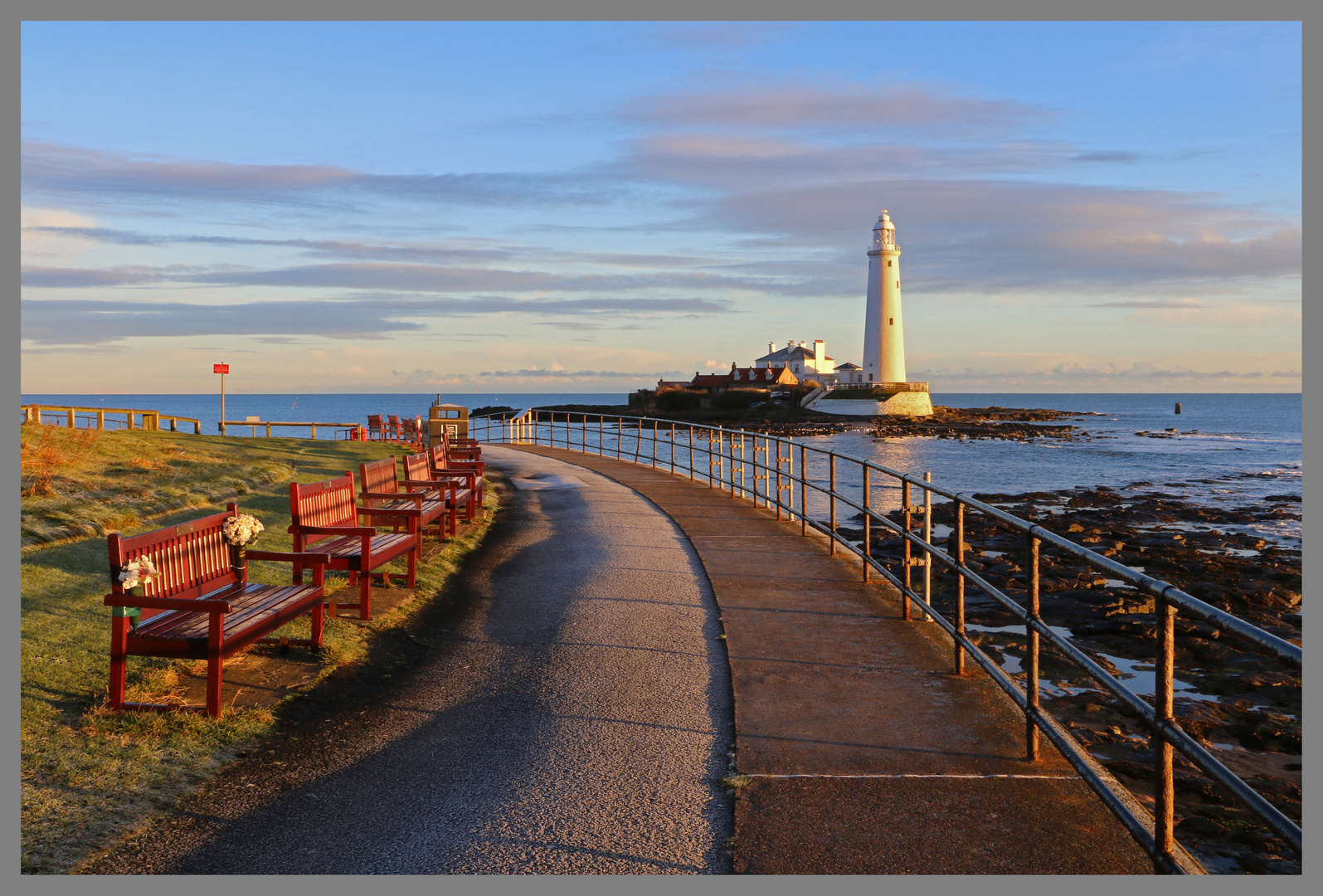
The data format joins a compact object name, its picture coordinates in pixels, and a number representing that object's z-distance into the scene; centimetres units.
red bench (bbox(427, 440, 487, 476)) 1354
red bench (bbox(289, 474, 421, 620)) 702
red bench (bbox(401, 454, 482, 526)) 1064
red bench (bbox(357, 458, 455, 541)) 956
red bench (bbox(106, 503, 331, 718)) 489
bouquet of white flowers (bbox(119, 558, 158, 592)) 489
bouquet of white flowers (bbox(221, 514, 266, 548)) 602
